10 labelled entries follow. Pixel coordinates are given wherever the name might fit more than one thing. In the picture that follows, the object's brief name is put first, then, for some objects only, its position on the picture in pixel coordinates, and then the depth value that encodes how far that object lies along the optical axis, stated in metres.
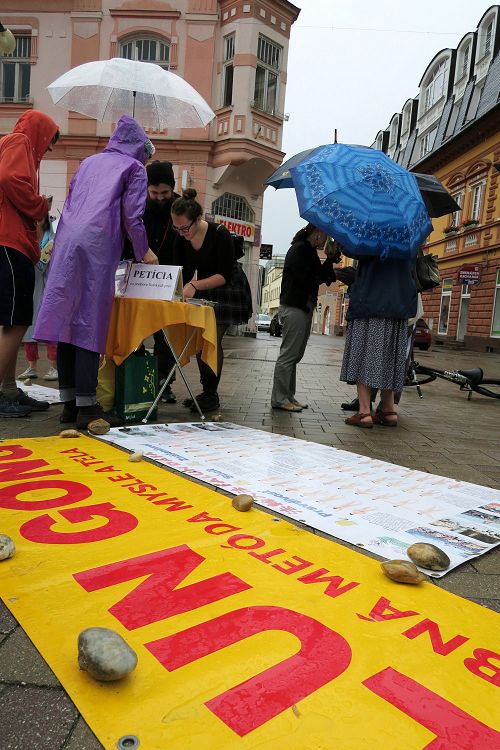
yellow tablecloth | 3.60
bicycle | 7.03
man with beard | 4.31
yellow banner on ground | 1.06
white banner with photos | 2.12
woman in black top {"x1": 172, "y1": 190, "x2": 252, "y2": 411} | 4.33
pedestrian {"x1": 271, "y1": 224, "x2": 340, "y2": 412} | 4.80
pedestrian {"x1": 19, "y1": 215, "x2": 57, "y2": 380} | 5.51
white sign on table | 3.72
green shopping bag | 3.90
